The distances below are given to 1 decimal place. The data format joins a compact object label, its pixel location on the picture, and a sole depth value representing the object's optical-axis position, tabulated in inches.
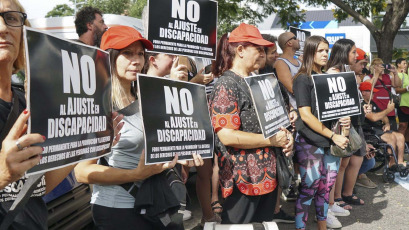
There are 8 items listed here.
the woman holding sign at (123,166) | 88.1
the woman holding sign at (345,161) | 184.9
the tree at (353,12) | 398.9
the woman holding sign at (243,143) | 117.9
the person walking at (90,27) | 204.4
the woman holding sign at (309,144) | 161.9
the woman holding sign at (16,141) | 52.6
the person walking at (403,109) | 363.9
